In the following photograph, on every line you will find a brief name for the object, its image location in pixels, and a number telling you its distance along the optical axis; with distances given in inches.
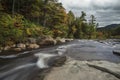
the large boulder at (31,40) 464.9
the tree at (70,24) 1112.9
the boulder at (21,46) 405.7
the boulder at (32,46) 428.2
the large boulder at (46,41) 506.4
